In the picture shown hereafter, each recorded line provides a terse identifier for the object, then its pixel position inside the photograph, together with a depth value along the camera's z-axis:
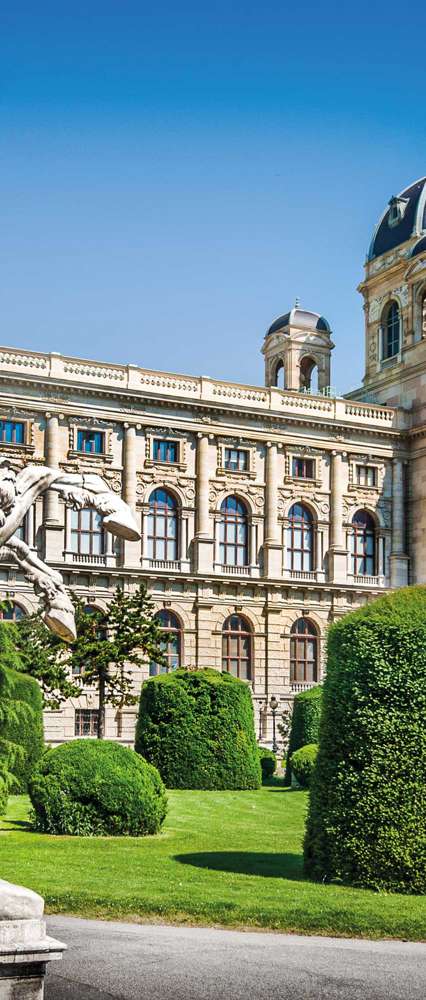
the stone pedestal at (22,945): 7.09
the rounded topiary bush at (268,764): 42.50
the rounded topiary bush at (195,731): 32.66
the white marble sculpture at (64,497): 8.25
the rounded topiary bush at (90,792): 22.42
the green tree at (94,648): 40.50
